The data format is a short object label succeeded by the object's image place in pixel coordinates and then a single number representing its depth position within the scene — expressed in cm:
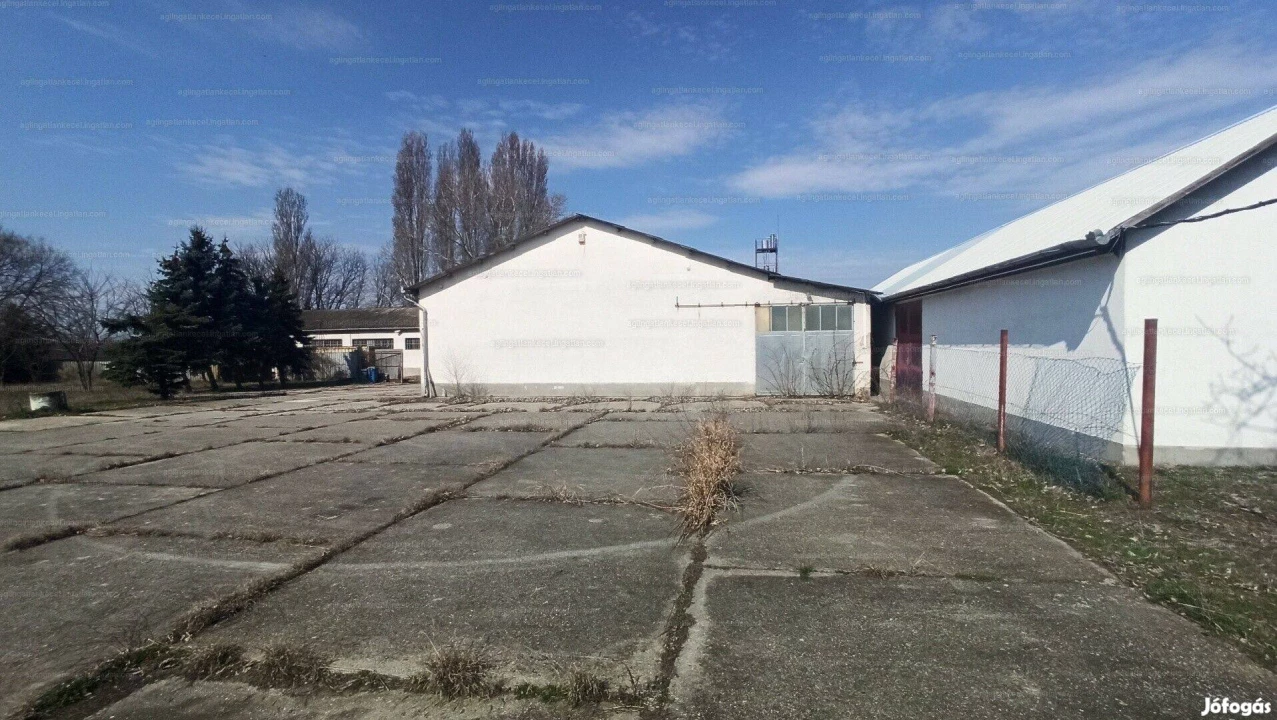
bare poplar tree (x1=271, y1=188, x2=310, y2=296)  4400
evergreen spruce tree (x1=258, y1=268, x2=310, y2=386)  2673
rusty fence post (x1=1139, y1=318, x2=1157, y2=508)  493
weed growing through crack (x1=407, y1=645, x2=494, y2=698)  267
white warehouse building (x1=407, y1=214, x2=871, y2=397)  1664
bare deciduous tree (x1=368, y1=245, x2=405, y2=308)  4738
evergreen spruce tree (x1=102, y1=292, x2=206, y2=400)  2056
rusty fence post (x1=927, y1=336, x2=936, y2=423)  1066
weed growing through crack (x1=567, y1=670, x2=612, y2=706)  260
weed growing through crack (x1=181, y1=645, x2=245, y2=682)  286
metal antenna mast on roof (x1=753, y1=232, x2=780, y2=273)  2806
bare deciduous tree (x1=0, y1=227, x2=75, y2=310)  2839
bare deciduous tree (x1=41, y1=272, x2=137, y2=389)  2622
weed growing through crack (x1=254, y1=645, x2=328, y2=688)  279
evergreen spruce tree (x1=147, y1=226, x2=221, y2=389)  2233
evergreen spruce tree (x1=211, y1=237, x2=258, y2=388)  2394
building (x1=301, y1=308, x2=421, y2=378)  3234
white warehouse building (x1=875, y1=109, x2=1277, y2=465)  638
